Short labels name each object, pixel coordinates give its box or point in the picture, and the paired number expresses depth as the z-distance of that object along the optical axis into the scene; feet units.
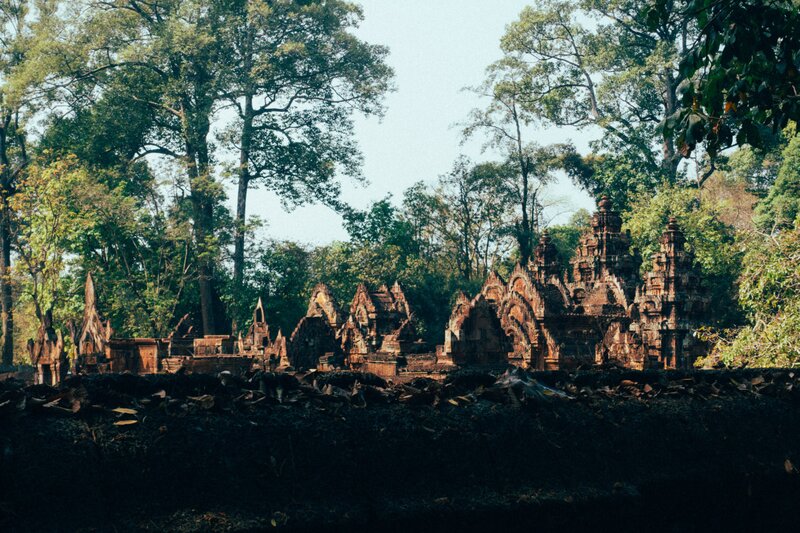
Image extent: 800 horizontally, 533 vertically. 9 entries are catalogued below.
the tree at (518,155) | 156.76
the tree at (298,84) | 133.39
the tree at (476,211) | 158.61
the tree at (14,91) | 119.14
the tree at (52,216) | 101.86
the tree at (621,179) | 144.25
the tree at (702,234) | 120.67
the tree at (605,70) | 150.20
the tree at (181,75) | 122.83
